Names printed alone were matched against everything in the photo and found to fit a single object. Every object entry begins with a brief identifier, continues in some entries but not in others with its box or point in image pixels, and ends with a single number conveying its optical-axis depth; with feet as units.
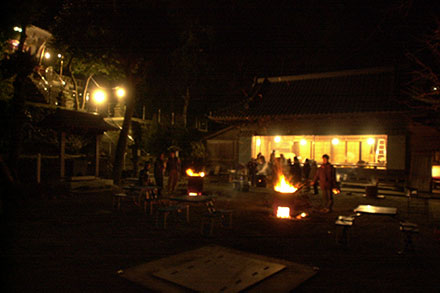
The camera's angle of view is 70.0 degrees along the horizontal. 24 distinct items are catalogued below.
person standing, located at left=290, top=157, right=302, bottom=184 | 52.03
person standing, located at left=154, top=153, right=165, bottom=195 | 42.14
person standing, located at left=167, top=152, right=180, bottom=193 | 45.09
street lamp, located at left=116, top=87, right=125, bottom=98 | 82.80
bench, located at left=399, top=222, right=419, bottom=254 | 22.26
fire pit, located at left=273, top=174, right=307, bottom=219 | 32.81
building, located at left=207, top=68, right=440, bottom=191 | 52.42
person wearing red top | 35.83
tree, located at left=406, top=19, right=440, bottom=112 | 43.92
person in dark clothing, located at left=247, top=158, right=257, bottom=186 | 57.57
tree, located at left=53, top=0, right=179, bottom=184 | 54.08
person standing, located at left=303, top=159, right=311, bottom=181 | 55.88
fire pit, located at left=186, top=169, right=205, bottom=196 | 42.93
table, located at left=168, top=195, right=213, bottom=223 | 30.76
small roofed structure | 46.65
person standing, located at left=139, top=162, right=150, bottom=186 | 41.01
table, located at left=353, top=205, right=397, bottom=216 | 24.84
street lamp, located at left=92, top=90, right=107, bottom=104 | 81.66
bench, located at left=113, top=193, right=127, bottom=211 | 36.56
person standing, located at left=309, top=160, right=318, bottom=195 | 60.08
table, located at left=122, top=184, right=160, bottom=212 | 37.91
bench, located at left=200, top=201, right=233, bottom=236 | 26.50
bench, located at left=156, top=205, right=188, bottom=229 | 27.73
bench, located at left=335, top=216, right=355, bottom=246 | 23.39
